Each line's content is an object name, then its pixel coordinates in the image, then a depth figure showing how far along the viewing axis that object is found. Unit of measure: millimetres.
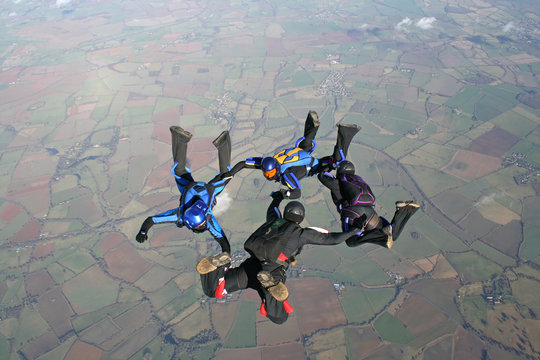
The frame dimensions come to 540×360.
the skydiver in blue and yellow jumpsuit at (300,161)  11797
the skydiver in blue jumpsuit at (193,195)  10055
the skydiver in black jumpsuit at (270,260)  9219
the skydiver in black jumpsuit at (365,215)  11086
